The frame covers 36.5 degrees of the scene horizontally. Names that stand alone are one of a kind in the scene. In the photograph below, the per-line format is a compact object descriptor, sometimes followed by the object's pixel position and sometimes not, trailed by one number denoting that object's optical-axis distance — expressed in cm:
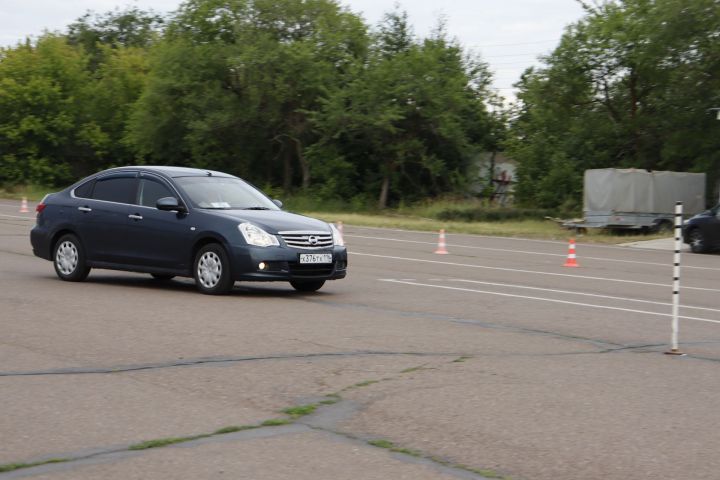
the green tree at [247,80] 5516
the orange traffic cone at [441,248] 2438
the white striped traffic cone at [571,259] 2155
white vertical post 988
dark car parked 2855
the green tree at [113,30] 10419
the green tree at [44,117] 6212
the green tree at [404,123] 5234
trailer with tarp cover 3697
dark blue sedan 1358
